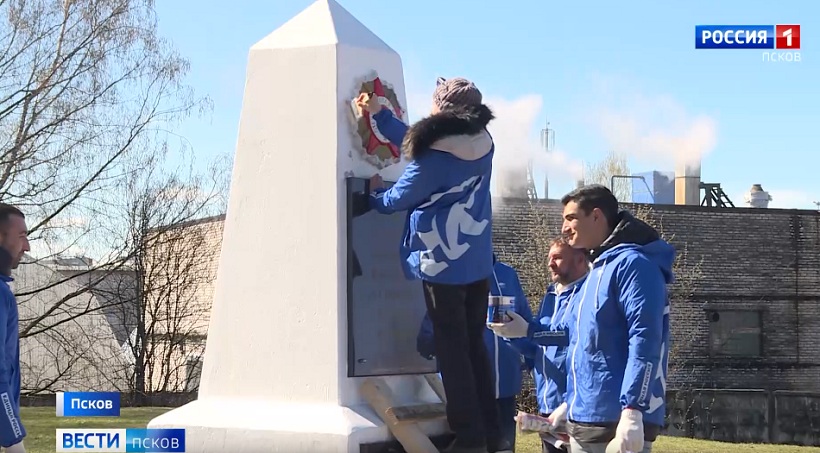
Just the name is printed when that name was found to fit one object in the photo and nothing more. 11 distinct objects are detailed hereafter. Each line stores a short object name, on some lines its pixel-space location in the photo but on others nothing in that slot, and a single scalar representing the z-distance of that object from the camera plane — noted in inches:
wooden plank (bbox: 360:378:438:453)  214.5
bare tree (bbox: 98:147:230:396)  880.9
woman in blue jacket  206.8
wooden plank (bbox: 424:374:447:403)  236.5
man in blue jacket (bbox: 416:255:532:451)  250.1
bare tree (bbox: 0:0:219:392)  700.7
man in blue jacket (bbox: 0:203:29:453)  187.0
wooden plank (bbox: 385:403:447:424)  215.2
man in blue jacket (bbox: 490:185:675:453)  168.4
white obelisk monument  217.6
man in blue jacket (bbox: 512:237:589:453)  229.0
